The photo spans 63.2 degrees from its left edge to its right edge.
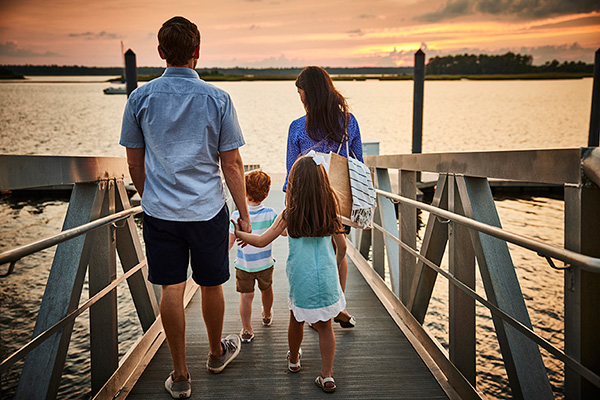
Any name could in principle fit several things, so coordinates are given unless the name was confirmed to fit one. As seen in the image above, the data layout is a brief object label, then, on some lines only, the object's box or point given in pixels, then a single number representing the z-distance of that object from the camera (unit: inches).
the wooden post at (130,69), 431.5
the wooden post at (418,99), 479.2
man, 76.4
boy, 109.9
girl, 86.6
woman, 102.2
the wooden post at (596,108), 492.4
